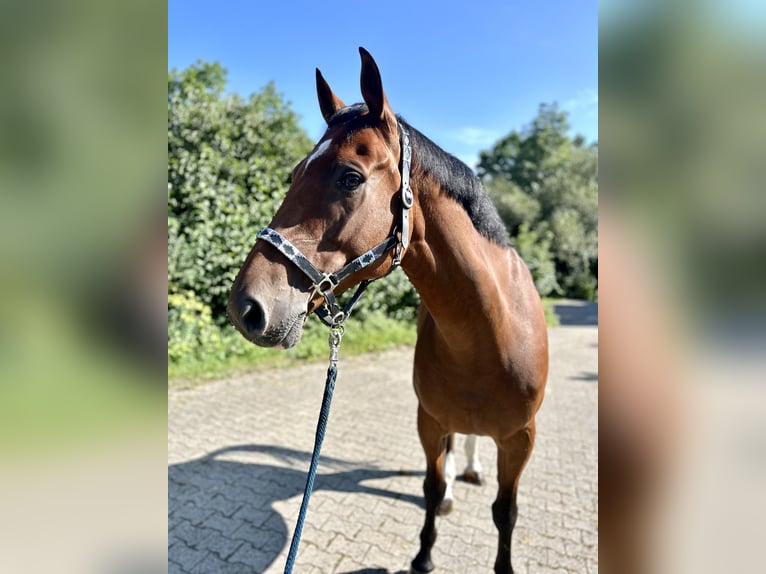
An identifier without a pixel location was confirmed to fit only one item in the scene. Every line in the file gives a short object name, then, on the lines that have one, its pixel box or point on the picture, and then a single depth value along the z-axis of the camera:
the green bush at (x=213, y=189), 6.79
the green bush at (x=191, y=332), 6.37
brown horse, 1.46
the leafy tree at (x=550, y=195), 21.52
